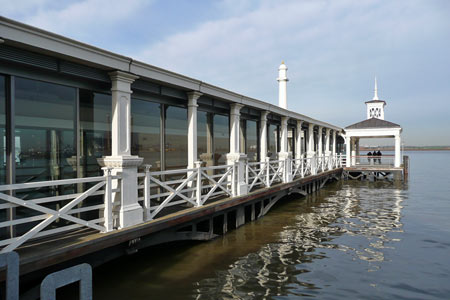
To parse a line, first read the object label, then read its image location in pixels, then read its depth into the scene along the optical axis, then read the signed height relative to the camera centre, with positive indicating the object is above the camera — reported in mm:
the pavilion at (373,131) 26891 +1595
